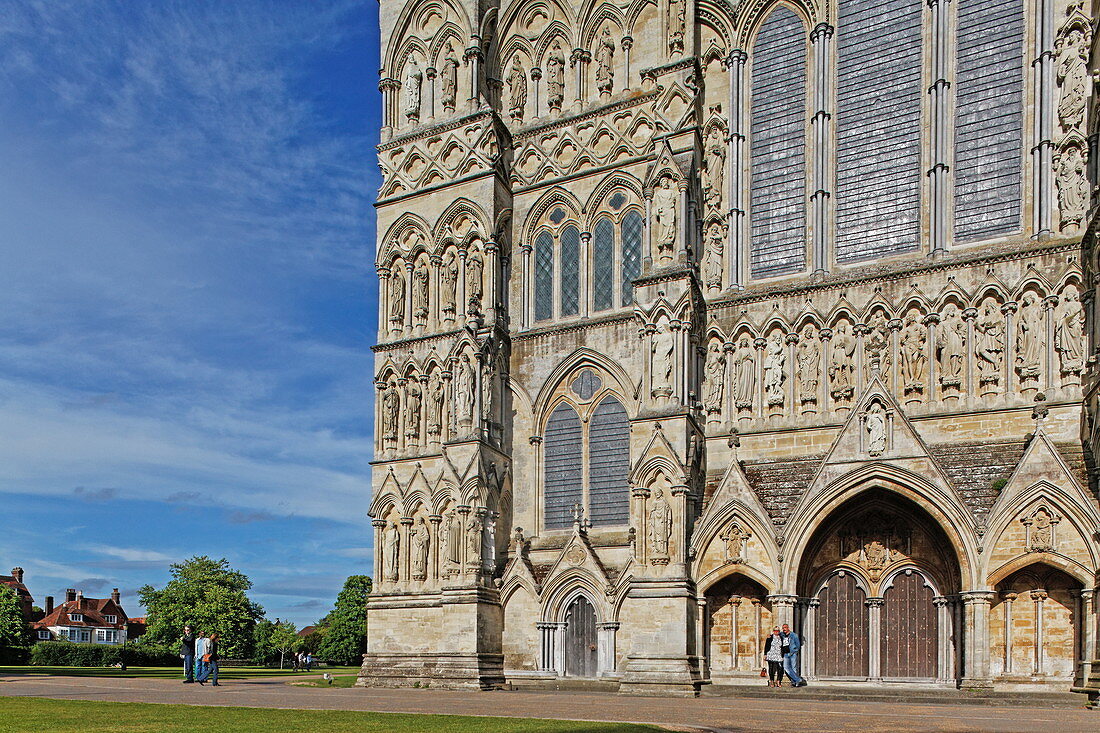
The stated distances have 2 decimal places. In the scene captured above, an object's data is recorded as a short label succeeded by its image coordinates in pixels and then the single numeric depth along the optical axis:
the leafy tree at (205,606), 63.94
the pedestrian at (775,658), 22.33
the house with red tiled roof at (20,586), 98.31
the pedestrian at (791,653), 22.20
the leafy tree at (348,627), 70.44
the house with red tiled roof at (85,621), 106.88
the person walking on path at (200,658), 25.95
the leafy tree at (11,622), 58.09
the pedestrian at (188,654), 26.67
